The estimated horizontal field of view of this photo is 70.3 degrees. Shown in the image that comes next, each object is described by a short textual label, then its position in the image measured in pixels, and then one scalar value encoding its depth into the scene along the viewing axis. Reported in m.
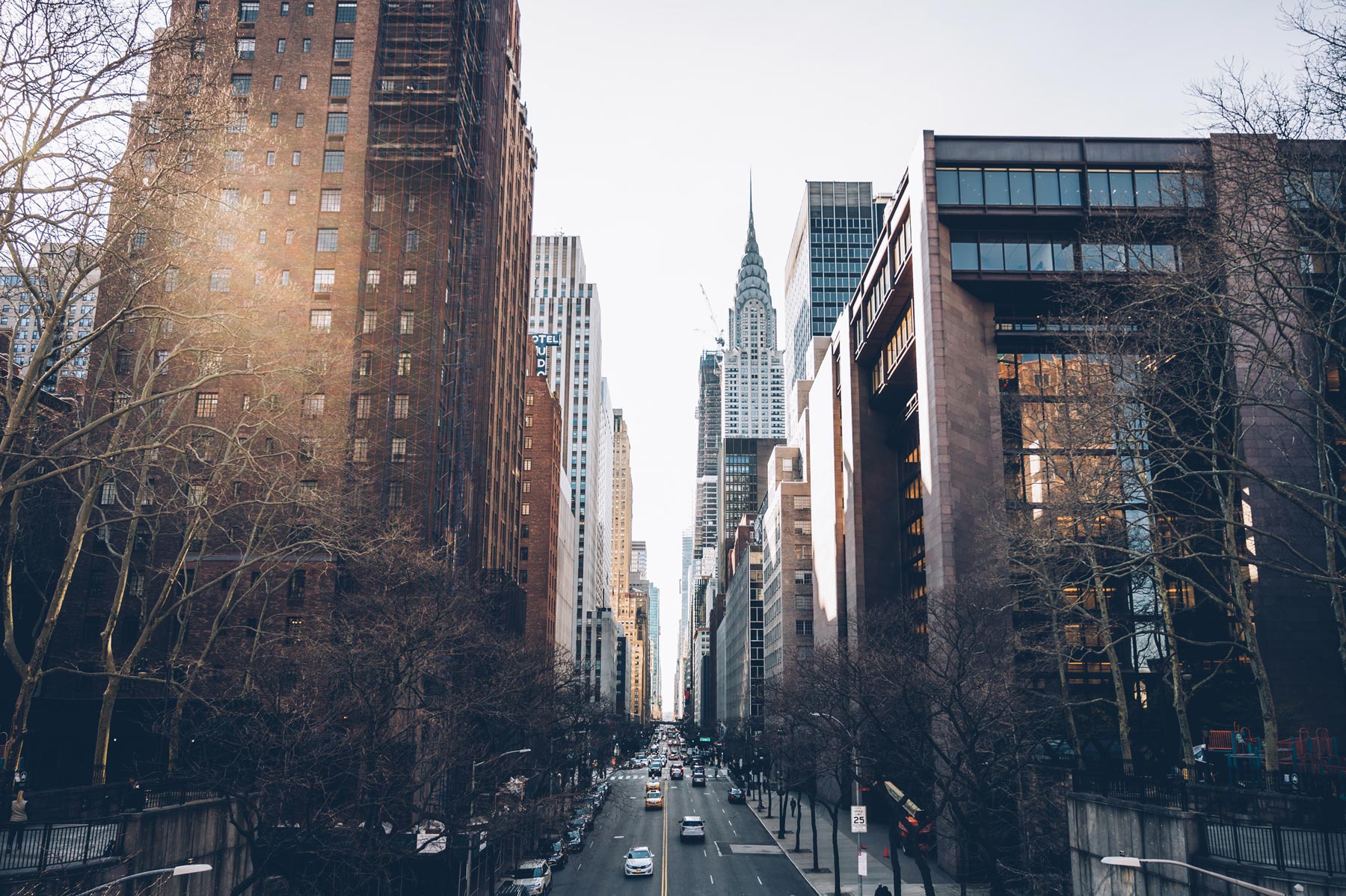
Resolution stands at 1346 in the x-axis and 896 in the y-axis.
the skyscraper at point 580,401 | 183.38
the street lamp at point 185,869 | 15.08
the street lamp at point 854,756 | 35.17
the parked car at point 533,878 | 39.88
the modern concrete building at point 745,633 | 131.75
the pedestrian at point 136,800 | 21.27
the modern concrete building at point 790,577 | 100.00
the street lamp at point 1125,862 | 16.47
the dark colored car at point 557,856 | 49.59
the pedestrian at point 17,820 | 18.05
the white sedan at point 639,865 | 47.56
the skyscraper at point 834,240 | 189.25
